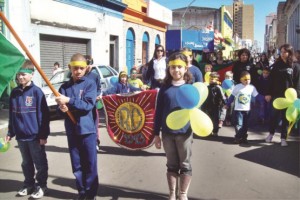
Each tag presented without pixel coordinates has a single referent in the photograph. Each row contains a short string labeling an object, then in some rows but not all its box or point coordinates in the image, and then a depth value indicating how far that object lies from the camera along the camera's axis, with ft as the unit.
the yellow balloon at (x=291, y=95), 18.39
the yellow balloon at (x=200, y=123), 11.17
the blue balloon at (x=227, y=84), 29.63
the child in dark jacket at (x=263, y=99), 27.96
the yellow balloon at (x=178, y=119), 11.34
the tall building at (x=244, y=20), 481.87
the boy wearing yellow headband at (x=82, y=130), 12.31
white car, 32.32
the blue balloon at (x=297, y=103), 18.00
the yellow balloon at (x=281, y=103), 18.45
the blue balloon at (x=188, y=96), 11.26
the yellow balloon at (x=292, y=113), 18.07
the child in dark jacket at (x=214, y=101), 25.18
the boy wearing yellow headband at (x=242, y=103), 22.44
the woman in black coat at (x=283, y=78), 20.76
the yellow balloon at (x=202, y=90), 12.09
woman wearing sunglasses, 21.63
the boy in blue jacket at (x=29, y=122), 13.16
